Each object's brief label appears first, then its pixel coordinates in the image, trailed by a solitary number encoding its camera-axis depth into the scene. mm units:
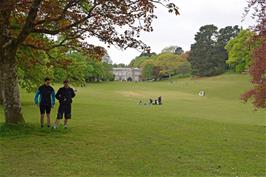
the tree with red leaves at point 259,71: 16562
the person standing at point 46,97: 13344
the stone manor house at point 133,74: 191500
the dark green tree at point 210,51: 116250
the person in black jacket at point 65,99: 13516
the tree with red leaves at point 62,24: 11680
